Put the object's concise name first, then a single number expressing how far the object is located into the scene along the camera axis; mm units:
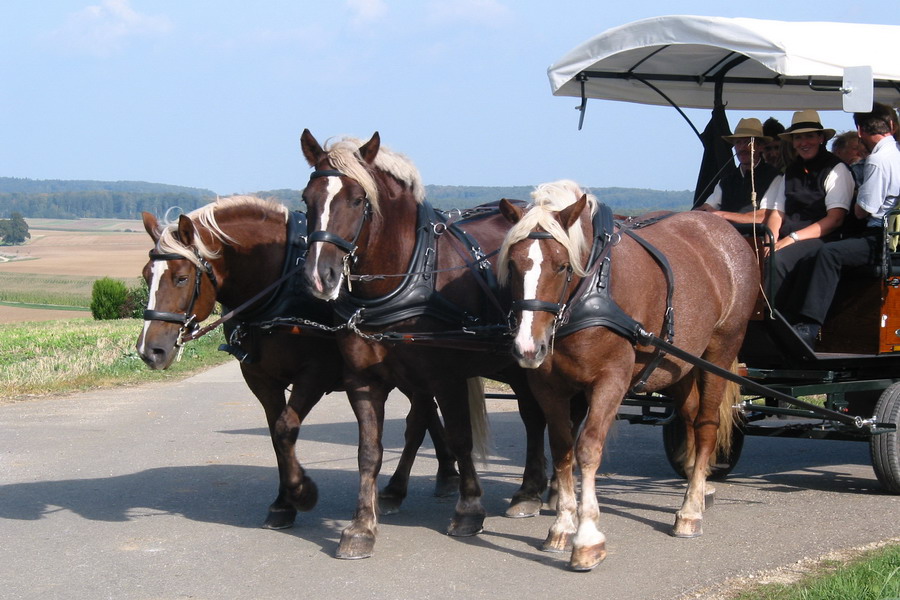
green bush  34250
